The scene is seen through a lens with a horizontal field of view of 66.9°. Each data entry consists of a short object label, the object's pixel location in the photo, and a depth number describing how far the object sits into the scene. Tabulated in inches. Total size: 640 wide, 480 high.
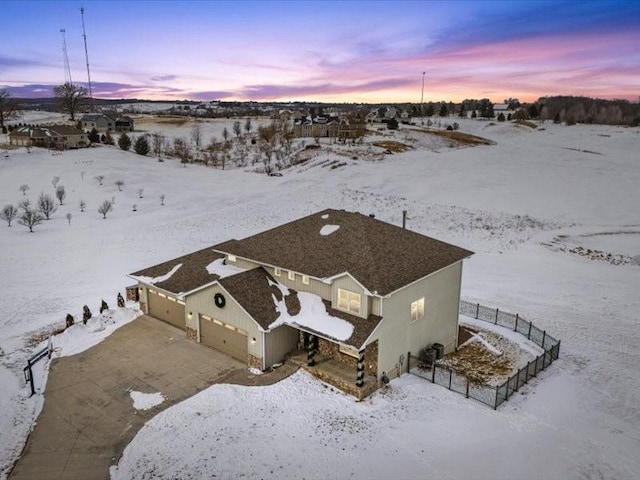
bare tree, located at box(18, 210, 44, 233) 1742.4
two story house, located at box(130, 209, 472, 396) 776.3
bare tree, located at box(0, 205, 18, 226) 1785.7
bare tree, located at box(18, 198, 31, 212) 1882.4
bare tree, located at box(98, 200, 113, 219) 1942.2
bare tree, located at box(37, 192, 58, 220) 1896.2
